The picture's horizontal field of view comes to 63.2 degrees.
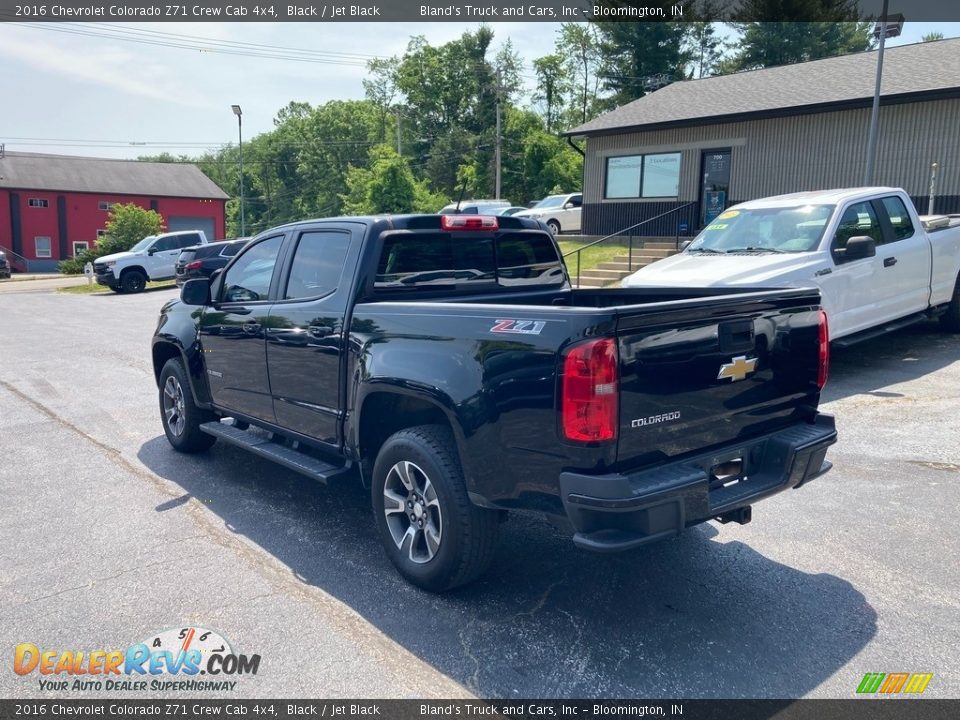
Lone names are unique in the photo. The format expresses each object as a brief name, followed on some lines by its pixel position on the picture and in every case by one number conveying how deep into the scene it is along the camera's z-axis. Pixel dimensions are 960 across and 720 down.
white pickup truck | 8.28
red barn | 50.81
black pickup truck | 3.35
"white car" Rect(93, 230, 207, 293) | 26.16
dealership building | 17.88
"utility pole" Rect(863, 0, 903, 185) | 17.28
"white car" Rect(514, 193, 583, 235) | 29.34
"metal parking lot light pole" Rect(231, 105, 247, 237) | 45.59
